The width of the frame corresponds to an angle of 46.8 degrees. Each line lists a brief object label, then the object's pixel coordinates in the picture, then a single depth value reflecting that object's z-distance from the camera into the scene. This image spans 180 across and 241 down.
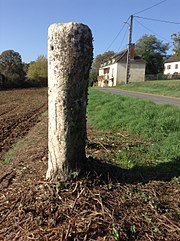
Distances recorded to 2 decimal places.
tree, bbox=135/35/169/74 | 58.48
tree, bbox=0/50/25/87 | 39.39
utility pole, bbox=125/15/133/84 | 28.90
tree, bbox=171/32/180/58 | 25.40
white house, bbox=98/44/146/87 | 44.23
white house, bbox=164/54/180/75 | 59.38
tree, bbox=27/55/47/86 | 47.86
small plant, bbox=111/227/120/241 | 1.92
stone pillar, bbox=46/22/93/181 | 2.45
